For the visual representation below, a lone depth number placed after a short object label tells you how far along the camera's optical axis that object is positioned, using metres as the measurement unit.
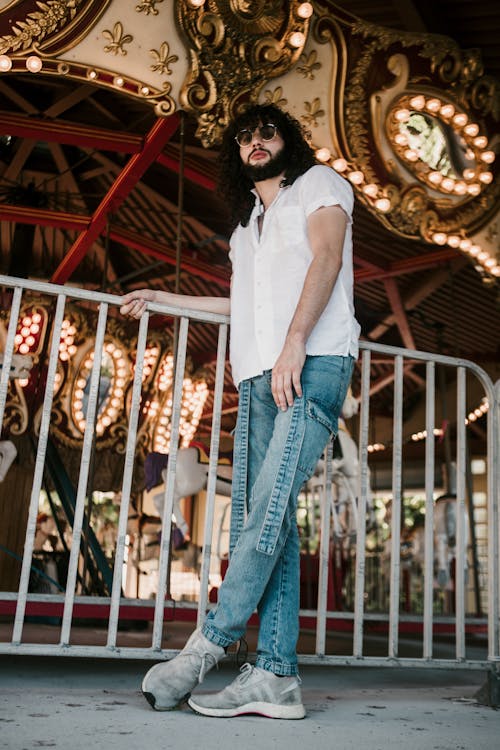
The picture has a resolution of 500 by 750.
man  1.88
